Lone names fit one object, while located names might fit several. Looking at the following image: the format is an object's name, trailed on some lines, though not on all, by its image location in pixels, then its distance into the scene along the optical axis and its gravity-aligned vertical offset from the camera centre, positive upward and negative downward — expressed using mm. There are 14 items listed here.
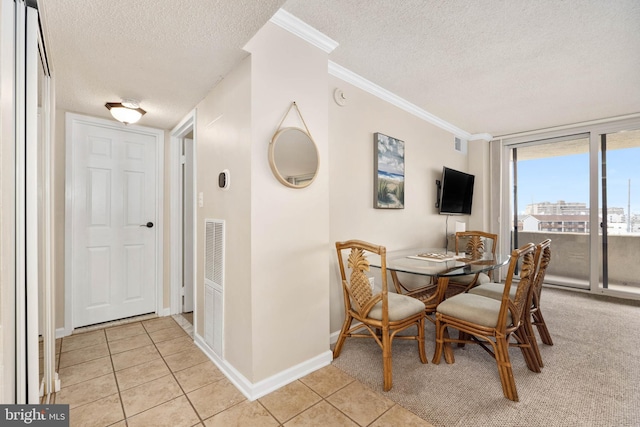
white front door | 2807 -88
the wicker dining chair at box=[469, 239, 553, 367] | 2040 -668
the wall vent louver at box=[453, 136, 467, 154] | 4438 +1102
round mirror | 1837 +380
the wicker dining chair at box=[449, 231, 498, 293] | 2955 -441
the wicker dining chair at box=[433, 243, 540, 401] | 1715 -711
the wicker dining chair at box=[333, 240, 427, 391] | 1837 -676
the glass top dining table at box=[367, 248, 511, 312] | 2091 -429
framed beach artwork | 2904 +438
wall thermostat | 2035 +247
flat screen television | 3879 +295
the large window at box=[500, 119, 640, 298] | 3852 +163
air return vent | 2125 -555
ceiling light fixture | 2434 +902
